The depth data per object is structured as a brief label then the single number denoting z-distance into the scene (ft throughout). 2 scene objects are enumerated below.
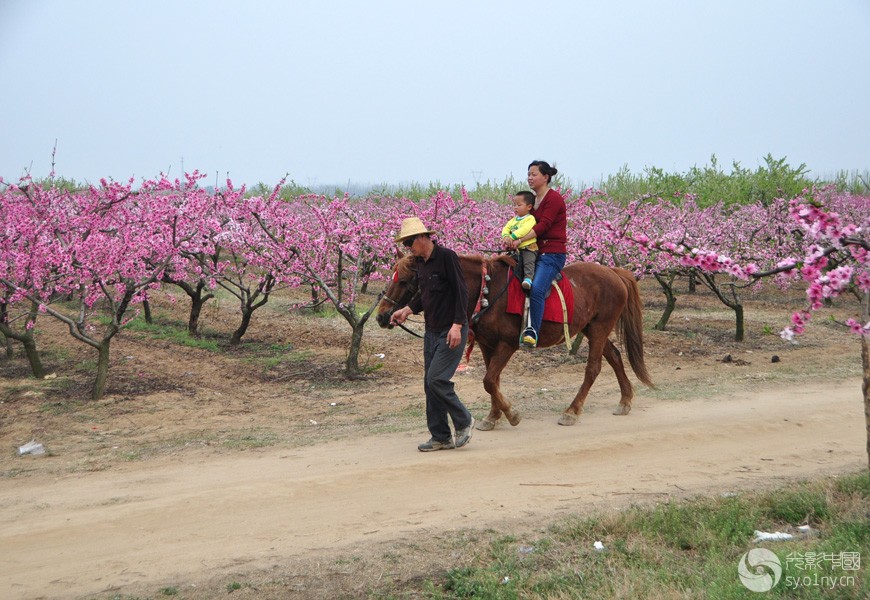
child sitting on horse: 28.12
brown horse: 28.14
